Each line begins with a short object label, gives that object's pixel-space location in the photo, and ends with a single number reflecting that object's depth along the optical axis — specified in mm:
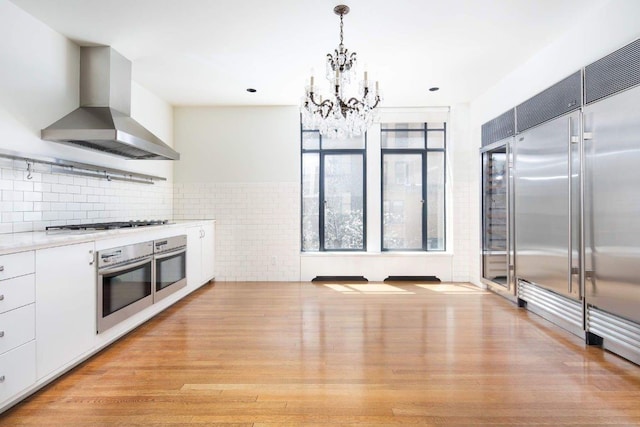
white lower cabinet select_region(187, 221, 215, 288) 4410
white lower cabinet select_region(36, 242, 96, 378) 2088
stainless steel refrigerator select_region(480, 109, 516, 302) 3998
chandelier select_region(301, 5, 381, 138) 2910
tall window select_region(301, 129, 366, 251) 5609
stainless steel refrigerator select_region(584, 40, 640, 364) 2357
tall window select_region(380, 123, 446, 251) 5617
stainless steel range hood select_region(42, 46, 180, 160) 2992
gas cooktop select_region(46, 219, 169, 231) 2914
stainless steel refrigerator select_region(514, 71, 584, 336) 2932
